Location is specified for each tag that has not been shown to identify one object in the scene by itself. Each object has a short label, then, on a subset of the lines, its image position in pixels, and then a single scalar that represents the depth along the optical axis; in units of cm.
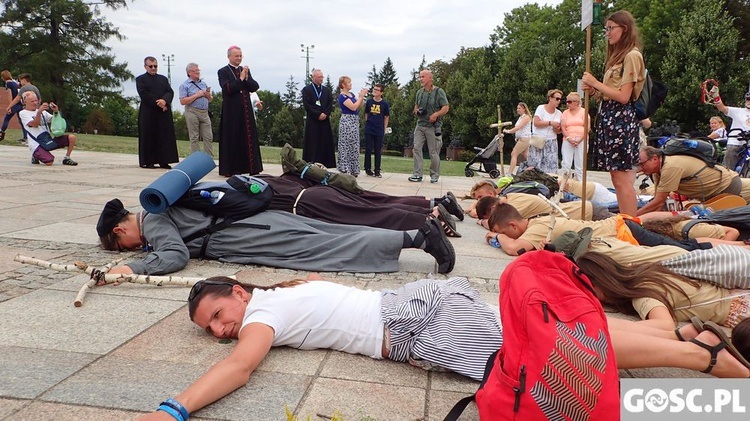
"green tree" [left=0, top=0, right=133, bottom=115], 3519
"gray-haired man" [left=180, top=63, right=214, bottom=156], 1036
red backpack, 158
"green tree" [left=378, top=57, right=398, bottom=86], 7679
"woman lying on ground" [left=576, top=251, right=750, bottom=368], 290
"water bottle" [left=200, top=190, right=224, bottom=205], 393
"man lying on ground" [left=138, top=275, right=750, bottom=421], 210
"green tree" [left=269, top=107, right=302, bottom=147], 5931
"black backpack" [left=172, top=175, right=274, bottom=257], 395
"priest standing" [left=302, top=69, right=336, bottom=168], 1091
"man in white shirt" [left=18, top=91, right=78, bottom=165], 1070
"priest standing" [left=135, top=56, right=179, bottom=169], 1101
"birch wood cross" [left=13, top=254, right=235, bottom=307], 319
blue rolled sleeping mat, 366
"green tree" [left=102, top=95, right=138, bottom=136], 5697
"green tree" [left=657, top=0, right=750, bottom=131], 2336
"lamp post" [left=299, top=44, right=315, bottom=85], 6397
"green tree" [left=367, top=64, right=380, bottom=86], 7862
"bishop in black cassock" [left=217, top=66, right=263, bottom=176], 958
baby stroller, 1403
